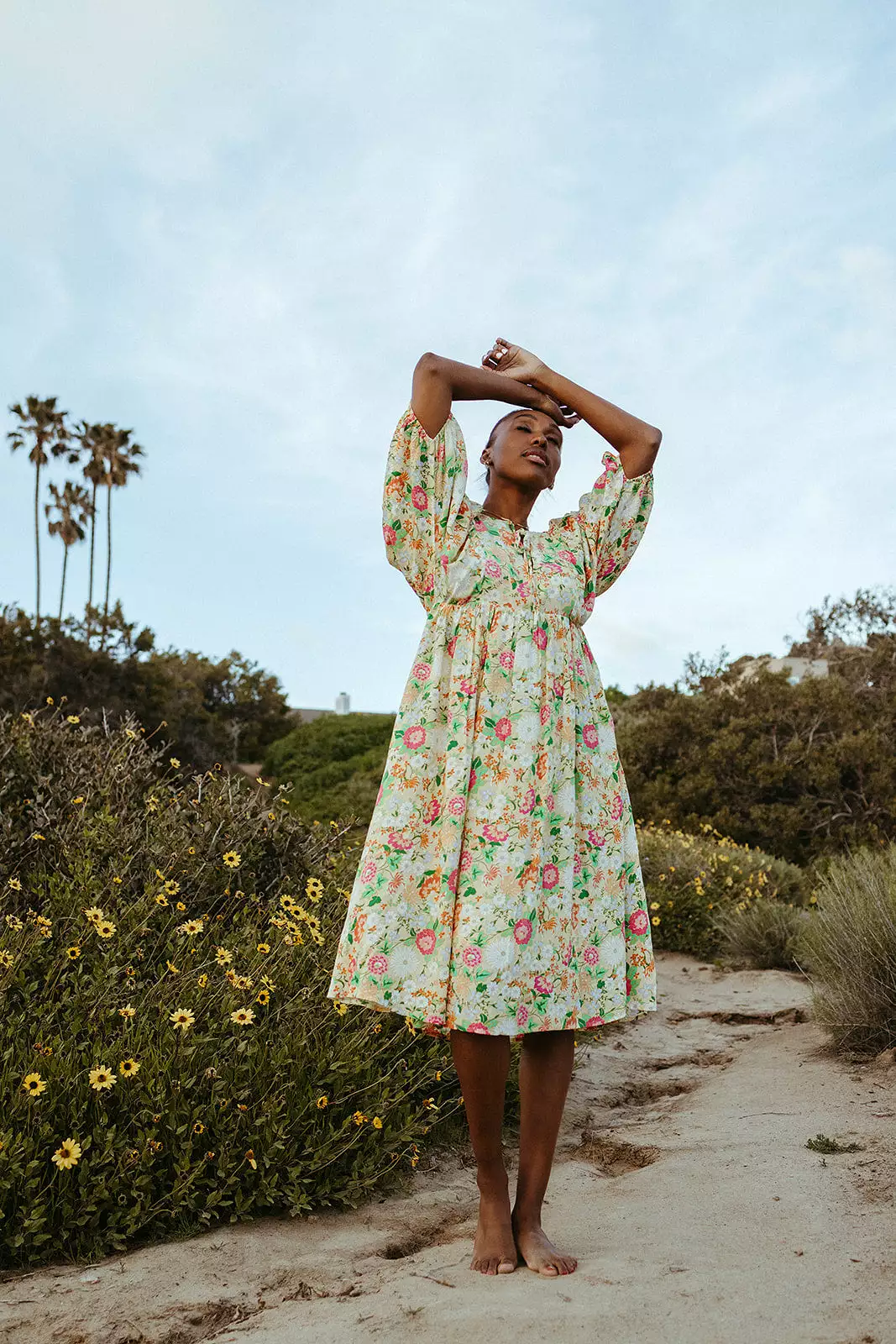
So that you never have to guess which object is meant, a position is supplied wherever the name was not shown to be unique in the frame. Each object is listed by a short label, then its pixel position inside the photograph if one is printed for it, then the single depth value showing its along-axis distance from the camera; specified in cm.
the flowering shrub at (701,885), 783
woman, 254
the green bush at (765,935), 712
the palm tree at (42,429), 2709
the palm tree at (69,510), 2817
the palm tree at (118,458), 2798
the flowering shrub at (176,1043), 284
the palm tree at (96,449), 2778
